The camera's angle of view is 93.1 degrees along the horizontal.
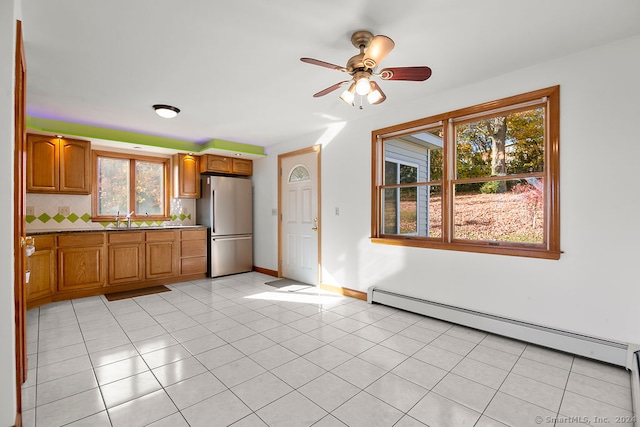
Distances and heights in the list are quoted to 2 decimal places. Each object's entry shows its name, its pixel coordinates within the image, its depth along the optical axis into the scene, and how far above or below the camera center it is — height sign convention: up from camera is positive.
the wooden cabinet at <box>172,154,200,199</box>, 5.26 +0.69
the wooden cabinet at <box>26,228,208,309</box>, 3.72 -0.66
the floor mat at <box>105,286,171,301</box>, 4.15 -1.12
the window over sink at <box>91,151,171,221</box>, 4.79 +0.48
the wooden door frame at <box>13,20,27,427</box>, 1.67 +0.00
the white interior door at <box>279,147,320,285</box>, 4.72 -0.03
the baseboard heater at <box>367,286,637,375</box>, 2.26 -1.03
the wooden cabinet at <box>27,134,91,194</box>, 3.90 +0.69
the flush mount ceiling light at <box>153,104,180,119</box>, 3.49 +1.22
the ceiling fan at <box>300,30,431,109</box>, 1.92 +1.03
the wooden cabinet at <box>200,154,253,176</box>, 5.38 +0.92
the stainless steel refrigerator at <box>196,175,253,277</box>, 5.30 -0.10
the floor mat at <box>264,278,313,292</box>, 4.63 -1.12
